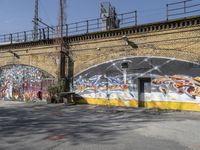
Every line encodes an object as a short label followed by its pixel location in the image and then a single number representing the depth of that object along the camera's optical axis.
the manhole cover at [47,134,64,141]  5.57
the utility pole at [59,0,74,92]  13.96
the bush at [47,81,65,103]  13.69
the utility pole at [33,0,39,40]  17.15
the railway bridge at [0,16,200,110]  10.45
